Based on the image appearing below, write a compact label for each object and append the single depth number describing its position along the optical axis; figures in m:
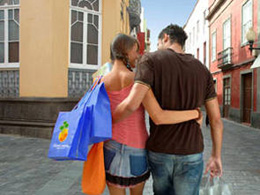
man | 1.50
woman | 1.64
